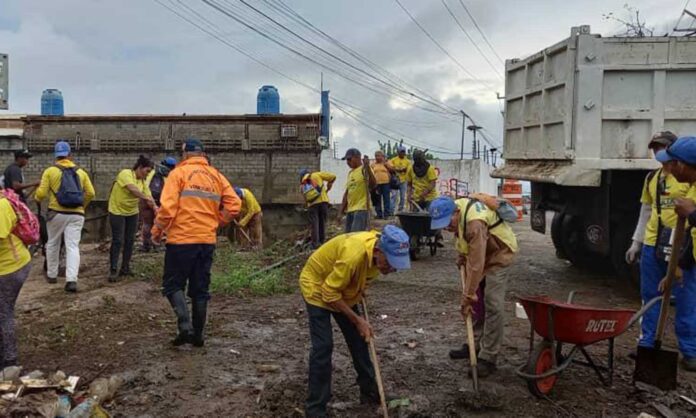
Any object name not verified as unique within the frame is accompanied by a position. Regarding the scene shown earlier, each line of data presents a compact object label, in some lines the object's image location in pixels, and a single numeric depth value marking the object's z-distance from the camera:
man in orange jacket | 5.22
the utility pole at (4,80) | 10.40
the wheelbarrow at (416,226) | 9.23
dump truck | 6.67
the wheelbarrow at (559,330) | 3.99
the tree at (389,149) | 27.57
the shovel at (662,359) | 4.35
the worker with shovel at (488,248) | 4.61
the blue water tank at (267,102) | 18.88
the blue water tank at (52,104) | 19.88
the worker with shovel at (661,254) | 4.83
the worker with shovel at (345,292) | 3.58
